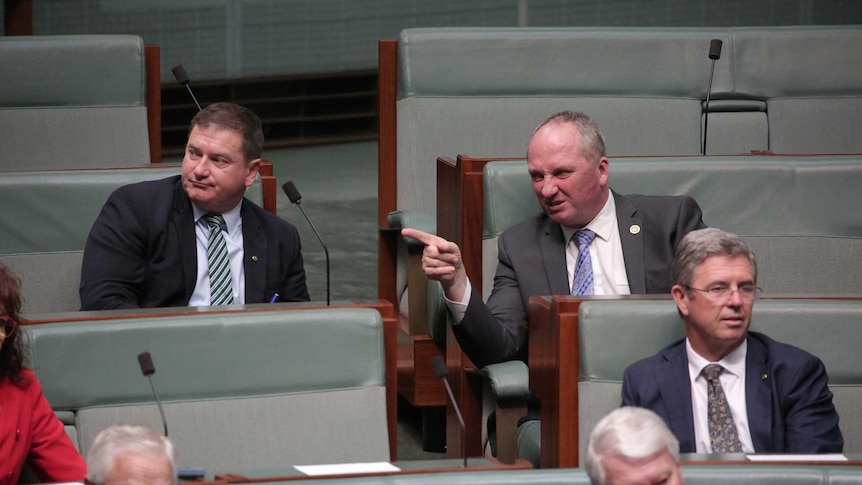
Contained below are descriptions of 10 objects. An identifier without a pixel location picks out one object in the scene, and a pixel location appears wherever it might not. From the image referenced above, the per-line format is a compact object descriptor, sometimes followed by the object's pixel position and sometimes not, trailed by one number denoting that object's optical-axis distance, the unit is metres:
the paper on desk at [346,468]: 19.49
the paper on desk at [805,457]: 19.59
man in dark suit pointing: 20.66
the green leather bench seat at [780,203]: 20.88
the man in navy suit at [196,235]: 20.58
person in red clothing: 19.81
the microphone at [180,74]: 21.33
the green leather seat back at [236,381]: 19.97
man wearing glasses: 19.99
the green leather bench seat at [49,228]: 20.77
